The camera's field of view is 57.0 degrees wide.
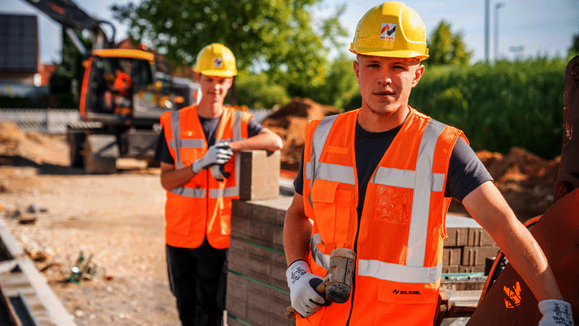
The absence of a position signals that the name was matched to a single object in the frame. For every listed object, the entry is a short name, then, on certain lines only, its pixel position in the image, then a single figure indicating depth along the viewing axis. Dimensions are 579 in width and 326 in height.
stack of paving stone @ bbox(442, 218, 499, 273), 2.94
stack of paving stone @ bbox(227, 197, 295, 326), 3.12
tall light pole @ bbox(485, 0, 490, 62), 35.94
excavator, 14.58
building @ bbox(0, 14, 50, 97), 48.84
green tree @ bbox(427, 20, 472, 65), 37.66
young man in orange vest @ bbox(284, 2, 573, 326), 1.83
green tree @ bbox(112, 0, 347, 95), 17.55
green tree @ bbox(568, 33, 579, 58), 20.92
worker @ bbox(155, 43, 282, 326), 3.63
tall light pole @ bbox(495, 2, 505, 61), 38.69
